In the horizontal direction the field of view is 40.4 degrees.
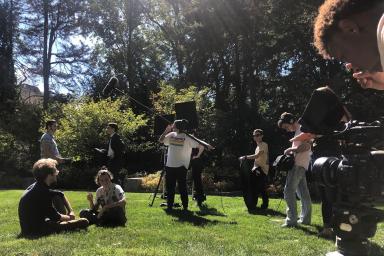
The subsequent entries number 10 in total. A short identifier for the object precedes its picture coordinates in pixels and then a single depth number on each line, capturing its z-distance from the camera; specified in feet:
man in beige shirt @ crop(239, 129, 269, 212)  29.73
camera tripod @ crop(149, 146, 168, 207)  31.55
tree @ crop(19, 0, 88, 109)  112.27
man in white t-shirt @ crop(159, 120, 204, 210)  28.48
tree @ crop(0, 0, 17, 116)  102.42
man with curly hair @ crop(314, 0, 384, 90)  5.10
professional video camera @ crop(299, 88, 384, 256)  7.99
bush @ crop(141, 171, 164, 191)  51.99
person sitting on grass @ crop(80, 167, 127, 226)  23.41
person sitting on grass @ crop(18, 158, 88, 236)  21.39
